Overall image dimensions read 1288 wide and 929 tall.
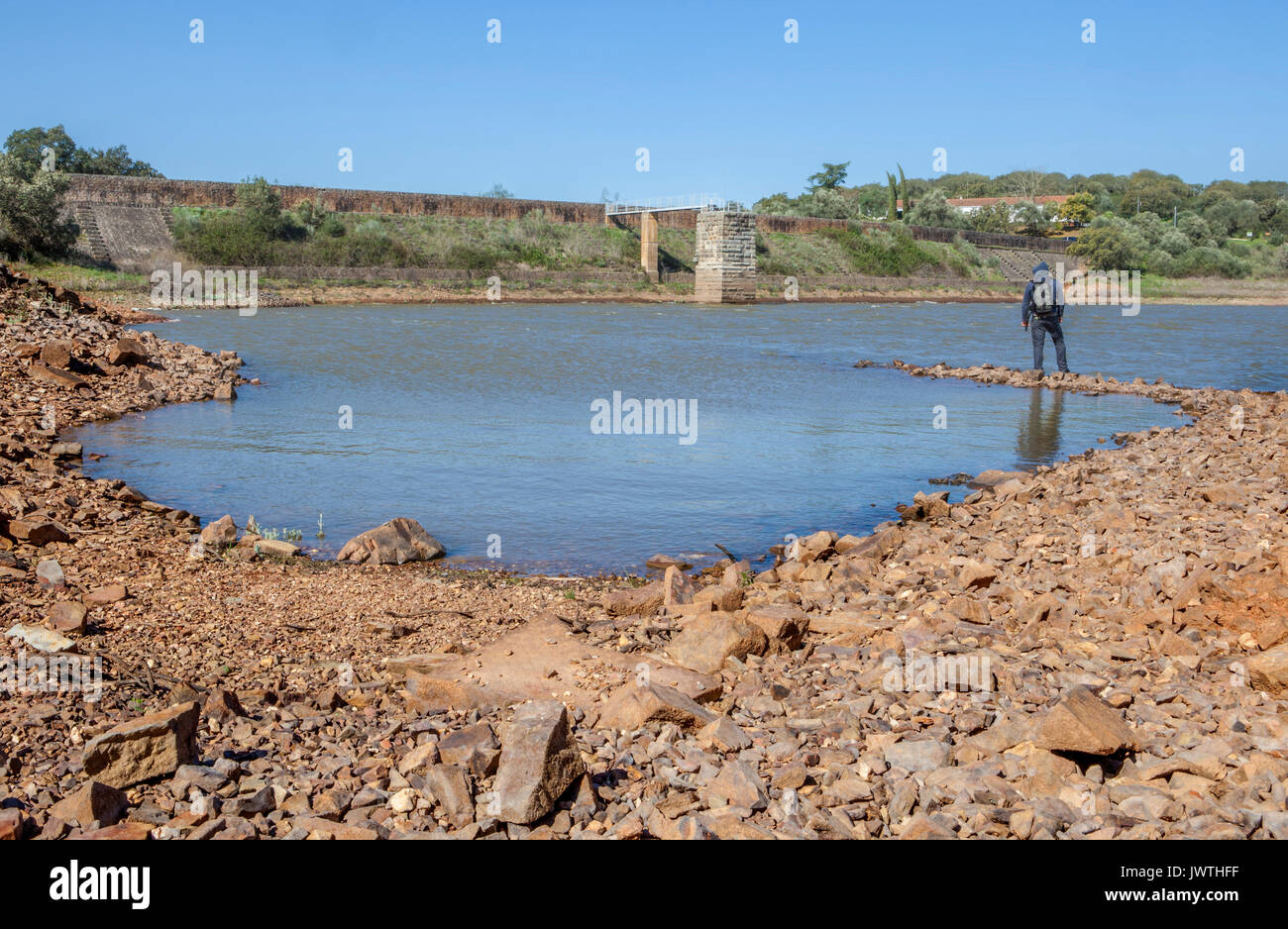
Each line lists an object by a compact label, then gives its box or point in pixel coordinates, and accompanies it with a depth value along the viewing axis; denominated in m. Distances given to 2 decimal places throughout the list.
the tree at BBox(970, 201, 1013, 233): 102.25
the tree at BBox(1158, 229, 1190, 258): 81.50
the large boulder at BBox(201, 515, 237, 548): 7.95
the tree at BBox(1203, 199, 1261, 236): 104.88
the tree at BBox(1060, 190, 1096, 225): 101.88
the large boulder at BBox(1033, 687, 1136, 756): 3.76
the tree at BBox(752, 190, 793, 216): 96.06
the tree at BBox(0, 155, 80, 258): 43.47
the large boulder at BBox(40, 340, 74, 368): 15.83
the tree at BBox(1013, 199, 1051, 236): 101.81
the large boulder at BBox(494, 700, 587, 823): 3.59
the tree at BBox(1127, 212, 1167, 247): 85.50
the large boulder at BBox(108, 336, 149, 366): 17.73
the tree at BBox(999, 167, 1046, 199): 142.50
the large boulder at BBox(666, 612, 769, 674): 5.43
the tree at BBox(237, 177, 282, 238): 58.97
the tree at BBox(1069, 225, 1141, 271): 79.81
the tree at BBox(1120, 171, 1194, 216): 116.81
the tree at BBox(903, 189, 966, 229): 95.88
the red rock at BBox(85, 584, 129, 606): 6.18
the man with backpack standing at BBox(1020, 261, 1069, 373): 20.77
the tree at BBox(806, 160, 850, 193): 115.38
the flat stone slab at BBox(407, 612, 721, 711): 5.01
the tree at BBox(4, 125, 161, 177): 68.62
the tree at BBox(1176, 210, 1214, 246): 89.46
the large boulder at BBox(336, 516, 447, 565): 8.05
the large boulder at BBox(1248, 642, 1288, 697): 4.41
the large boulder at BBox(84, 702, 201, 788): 3.77
